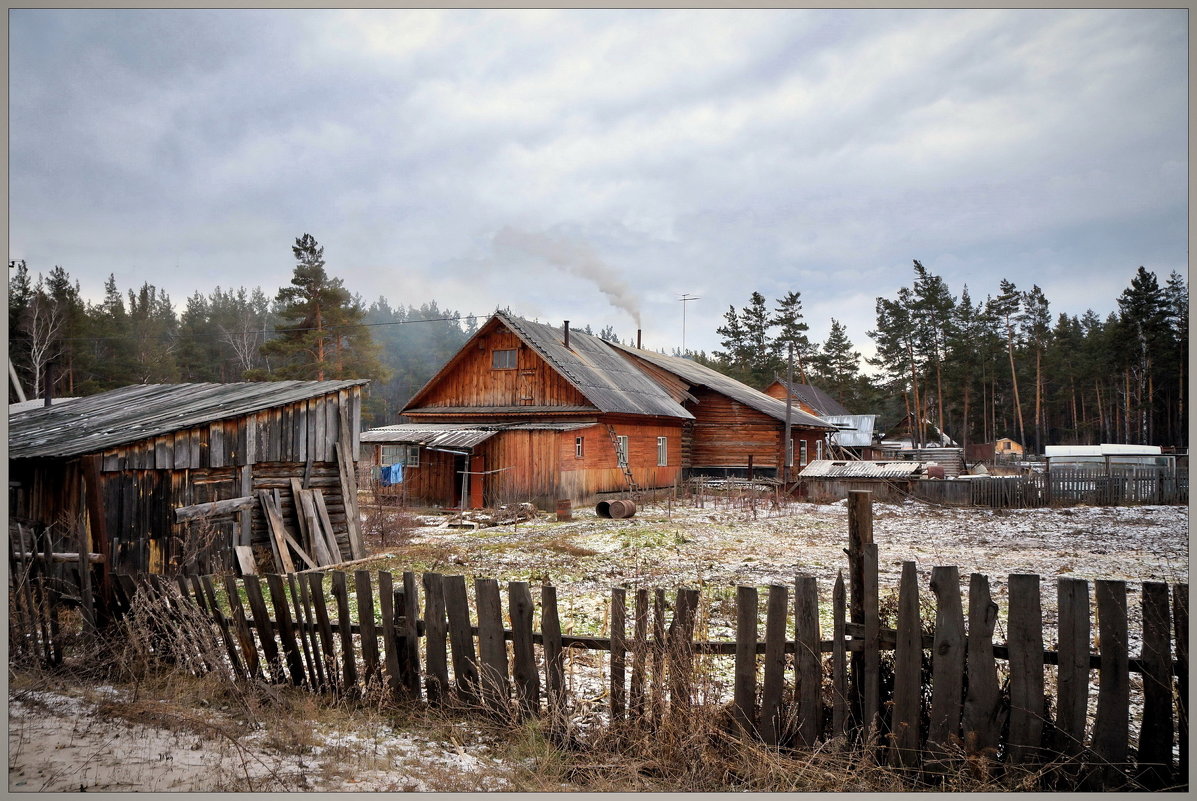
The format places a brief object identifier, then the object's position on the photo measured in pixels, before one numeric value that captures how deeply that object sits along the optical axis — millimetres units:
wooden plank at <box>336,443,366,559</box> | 12391
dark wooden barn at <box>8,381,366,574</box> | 9203
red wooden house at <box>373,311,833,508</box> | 22047
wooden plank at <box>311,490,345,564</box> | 11859
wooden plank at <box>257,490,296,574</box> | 10969
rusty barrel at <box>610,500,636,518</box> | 18594
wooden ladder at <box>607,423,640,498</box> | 24203
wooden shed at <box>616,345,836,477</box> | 29844
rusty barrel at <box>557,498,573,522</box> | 19047
